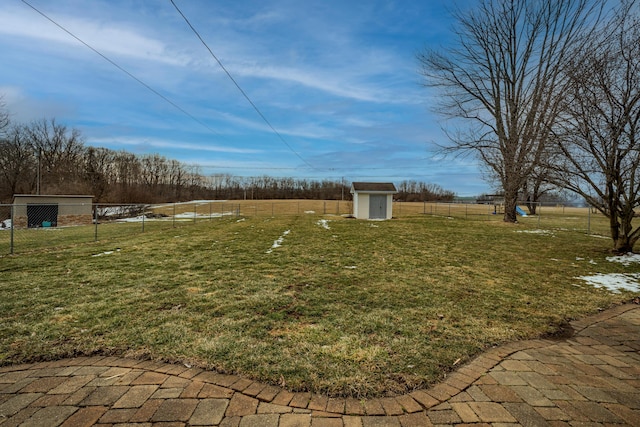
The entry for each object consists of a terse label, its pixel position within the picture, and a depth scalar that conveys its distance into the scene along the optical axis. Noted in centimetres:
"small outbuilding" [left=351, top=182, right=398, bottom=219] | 2491
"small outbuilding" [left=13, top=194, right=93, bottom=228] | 2167
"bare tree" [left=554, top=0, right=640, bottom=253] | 694
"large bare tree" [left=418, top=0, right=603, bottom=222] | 866
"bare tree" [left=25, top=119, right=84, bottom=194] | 3634
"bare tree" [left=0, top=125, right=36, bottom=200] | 3303
